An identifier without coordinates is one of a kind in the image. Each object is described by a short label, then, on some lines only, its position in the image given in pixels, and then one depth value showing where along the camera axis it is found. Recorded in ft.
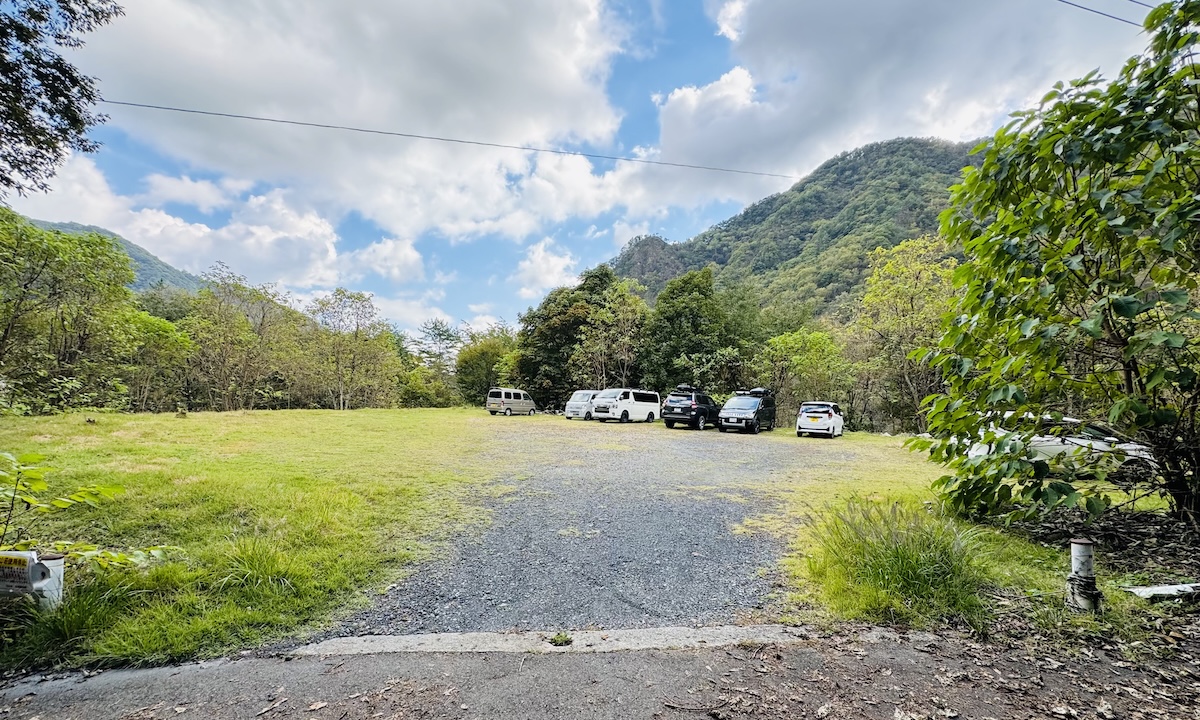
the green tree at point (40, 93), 16.15
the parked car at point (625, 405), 60.85
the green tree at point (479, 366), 109.09
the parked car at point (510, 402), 74.54
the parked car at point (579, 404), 68.69
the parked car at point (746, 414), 49.37
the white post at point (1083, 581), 8.20
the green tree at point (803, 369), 61.87
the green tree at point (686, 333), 72.50
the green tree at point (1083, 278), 8.52
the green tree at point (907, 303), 50.31
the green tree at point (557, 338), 87.40
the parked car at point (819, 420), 47.24
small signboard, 7.57
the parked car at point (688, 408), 52.60
